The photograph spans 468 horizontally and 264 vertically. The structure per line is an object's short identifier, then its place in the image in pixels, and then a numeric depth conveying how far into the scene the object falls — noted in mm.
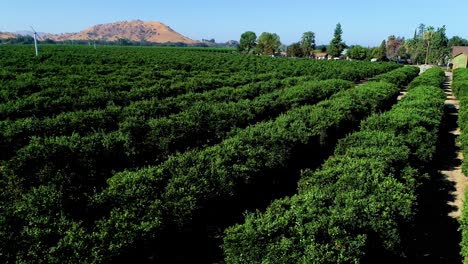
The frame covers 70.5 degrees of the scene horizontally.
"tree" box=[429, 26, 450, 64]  97688
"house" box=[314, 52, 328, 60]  129000
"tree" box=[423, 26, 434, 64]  93106
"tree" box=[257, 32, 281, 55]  124562
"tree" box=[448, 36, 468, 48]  134375
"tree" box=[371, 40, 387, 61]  104625
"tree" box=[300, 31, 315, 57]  120000
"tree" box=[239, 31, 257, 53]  133875
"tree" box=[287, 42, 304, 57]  117812
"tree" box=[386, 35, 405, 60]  120831
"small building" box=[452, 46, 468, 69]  72375
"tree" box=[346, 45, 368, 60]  109188
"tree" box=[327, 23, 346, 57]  119500
